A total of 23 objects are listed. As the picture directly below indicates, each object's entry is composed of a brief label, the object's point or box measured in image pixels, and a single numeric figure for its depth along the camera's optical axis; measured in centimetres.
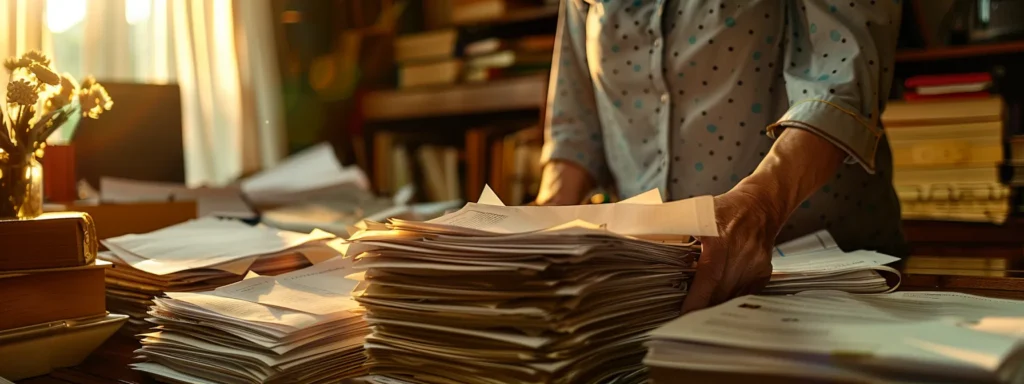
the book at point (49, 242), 76
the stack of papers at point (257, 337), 67
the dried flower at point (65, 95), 87
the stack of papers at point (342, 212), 154
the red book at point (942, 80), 204
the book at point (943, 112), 204
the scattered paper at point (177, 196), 149
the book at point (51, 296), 75
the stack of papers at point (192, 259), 90
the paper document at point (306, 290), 73
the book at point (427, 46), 293
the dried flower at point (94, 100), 95
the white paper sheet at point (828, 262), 79
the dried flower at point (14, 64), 83
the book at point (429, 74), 291
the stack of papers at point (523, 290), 56
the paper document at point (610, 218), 63
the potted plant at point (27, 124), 80
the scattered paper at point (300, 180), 186
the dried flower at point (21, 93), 81
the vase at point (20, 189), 79
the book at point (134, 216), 124
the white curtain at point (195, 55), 229
